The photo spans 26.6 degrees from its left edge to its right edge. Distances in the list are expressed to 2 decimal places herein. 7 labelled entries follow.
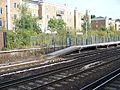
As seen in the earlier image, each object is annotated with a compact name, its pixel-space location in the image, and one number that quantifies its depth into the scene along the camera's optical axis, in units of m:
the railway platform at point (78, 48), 26.44
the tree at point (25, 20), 52.69
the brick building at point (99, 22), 132.00
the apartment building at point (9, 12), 61.75
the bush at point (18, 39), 25.15
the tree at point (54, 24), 70.38
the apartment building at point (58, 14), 80.11
